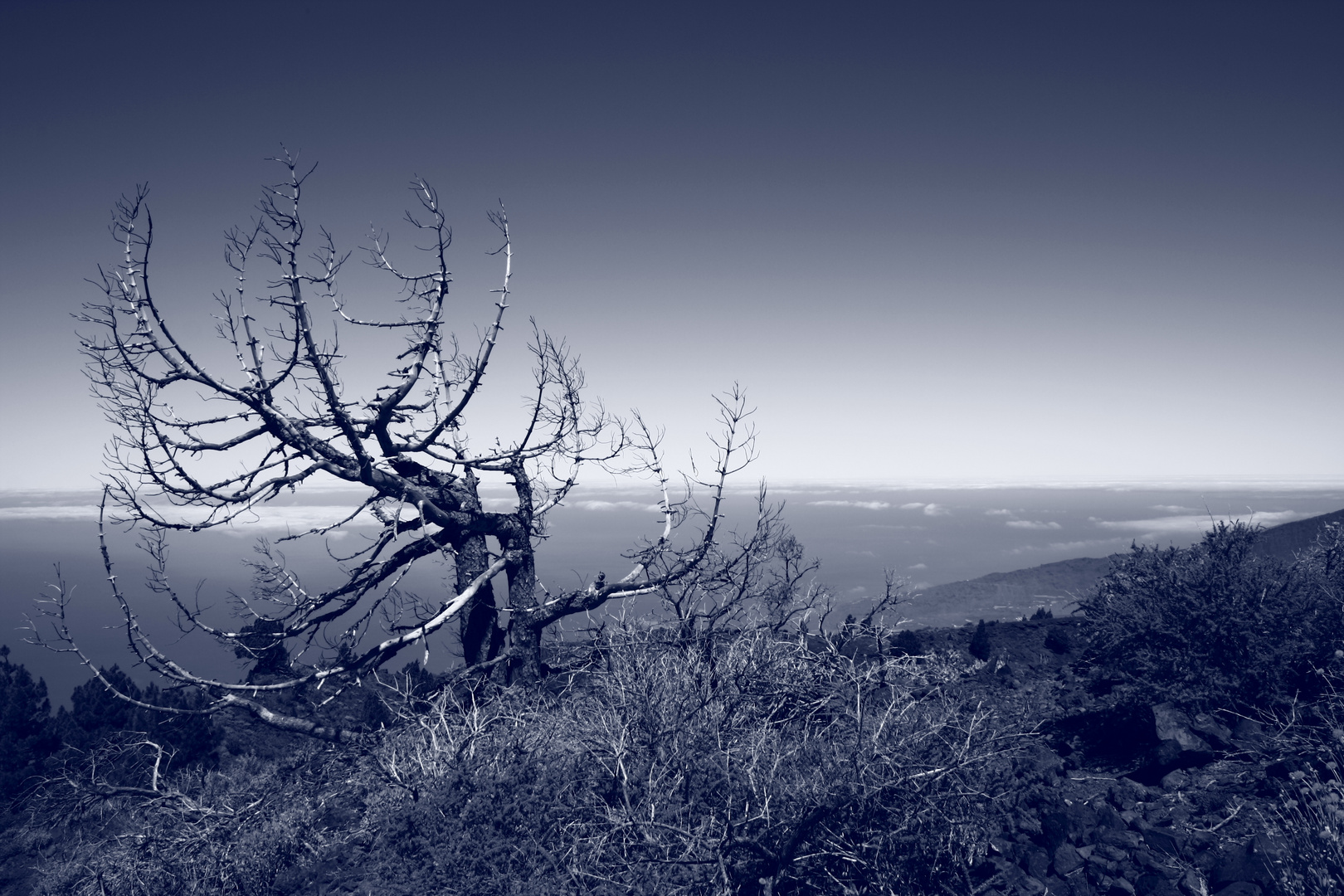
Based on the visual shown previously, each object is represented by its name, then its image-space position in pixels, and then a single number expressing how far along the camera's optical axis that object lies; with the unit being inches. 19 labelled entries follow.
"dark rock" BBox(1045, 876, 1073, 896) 141.8
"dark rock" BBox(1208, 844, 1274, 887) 130.2
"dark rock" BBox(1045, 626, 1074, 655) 355.3
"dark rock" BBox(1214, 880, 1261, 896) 126.2
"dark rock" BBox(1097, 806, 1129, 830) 160.6
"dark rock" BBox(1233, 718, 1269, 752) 189.5
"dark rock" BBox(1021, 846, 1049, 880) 148.1
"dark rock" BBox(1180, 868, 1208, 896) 131.6
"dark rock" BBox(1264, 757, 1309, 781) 172.9
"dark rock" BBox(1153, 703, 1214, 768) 190.7
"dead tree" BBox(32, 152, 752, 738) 216.8
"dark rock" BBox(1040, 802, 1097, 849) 157.4
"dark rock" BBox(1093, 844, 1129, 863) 148.4
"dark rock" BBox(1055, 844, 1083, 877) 147.3
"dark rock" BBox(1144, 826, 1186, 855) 148.9
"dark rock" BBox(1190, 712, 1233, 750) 195.8
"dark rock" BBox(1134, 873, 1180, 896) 134.0
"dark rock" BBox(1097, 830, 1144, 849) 153.3
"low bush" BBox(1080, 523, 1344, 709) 217.9
